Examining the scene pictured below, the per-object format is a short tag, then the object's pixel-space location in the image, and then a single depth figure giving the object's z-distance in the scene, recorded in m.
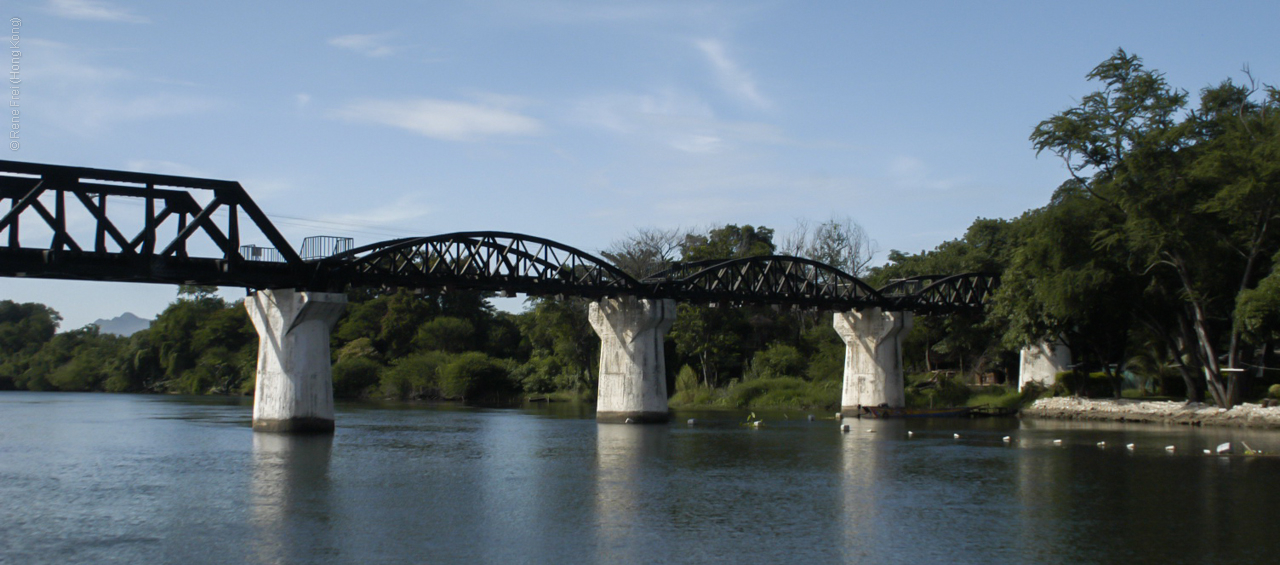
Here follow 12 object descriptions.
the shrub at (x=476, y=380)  119.25
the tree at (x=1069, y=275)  63.12
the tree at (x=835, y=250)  124.38
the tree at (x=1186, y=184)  57.09
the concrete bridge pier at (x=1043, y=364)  87.31
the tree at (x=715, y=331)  106.19
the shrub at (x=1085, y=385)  79.19
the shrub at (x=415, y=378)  123.38
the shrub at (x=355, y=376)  129.25
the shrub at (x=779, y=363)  102.75
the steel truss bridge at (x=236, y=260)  45.56
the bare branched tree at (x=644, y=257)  110.81
